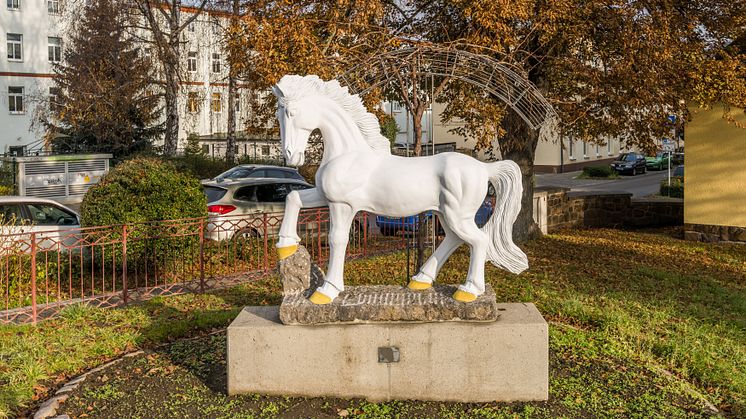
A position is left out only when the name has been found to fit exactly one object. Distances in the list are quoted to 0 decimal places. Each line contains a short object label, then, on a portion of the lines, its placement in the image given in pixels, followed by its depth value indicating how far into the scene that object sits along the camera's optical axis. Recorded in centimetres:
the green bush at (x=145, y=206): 1028
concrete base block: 570
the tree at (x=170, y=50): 2034
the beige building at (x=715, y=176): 1396
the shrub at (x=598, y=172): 3844
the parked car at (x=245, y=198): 1321
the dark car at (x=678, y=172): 3469
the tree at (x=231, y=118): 2080
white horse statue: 588
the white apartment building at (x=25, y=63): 3759
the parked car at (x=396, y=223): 1565
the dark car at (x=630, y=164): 4128
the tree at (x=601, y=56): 1139
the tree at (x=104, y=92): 2270
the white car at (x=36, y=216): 1065
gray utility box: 2395
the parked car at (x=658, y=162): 4412
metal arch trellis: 764
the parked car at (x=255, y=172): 2068
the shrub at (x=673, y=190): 2380
